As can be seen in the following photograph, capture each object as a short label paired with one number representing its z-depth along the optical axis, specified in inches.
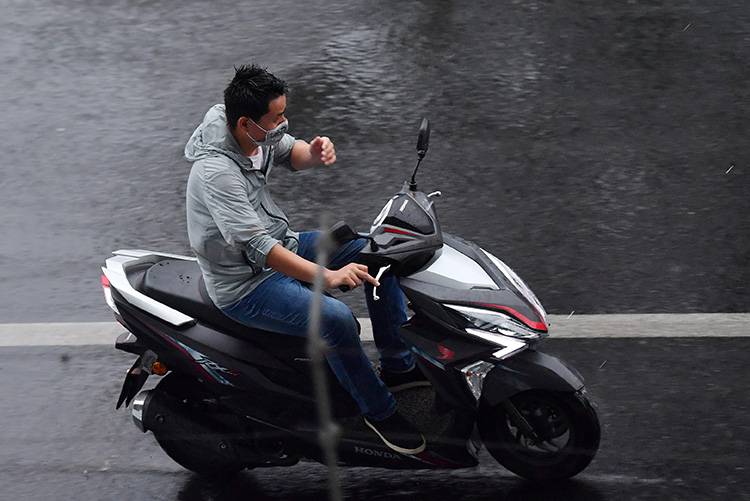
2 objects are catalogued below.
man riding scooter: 362.6
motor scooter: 370.3
